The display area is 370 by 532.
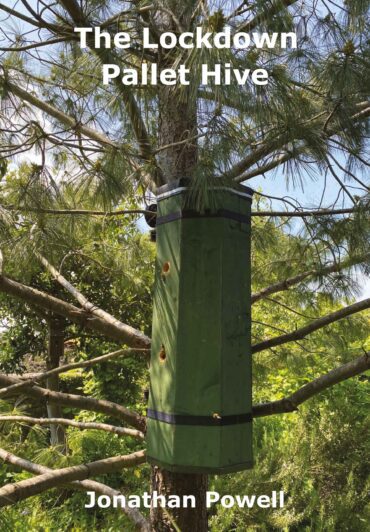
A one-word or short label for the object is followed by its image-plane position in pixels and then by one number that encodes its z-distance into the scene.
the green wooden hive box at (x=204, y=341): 1.19
